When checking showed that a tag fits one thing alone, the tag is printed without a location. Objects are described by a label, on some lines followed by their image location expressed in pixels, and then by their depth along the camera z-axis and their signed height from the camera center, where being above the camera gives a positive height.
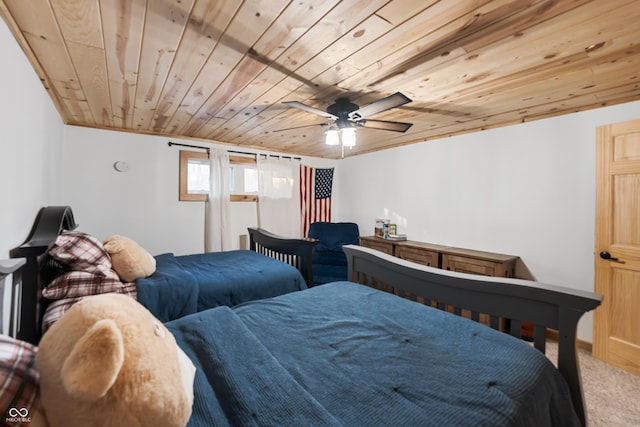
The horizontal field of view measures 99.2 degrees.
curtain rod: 3.58 +0.90
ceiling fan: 1.90 +0.75
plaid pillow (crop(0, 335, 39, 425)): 0.50 -0.34
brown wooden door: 2.17 -0.25
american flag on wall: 4.71 +0.32
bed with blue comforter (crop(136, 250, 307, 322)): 1.89 -0.56
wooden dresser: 2.82 -0.50
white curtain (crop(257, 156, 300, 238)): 4.25 +0.27
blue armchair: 3.72 -0.52
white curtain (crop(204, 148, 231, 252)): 3.74 +0.07
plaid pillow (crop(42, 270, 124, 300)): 1.54 -0.44
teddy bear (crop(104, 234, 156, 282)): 1.89 -0.35
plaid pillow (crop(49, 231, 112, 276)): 1.60 -0.26
